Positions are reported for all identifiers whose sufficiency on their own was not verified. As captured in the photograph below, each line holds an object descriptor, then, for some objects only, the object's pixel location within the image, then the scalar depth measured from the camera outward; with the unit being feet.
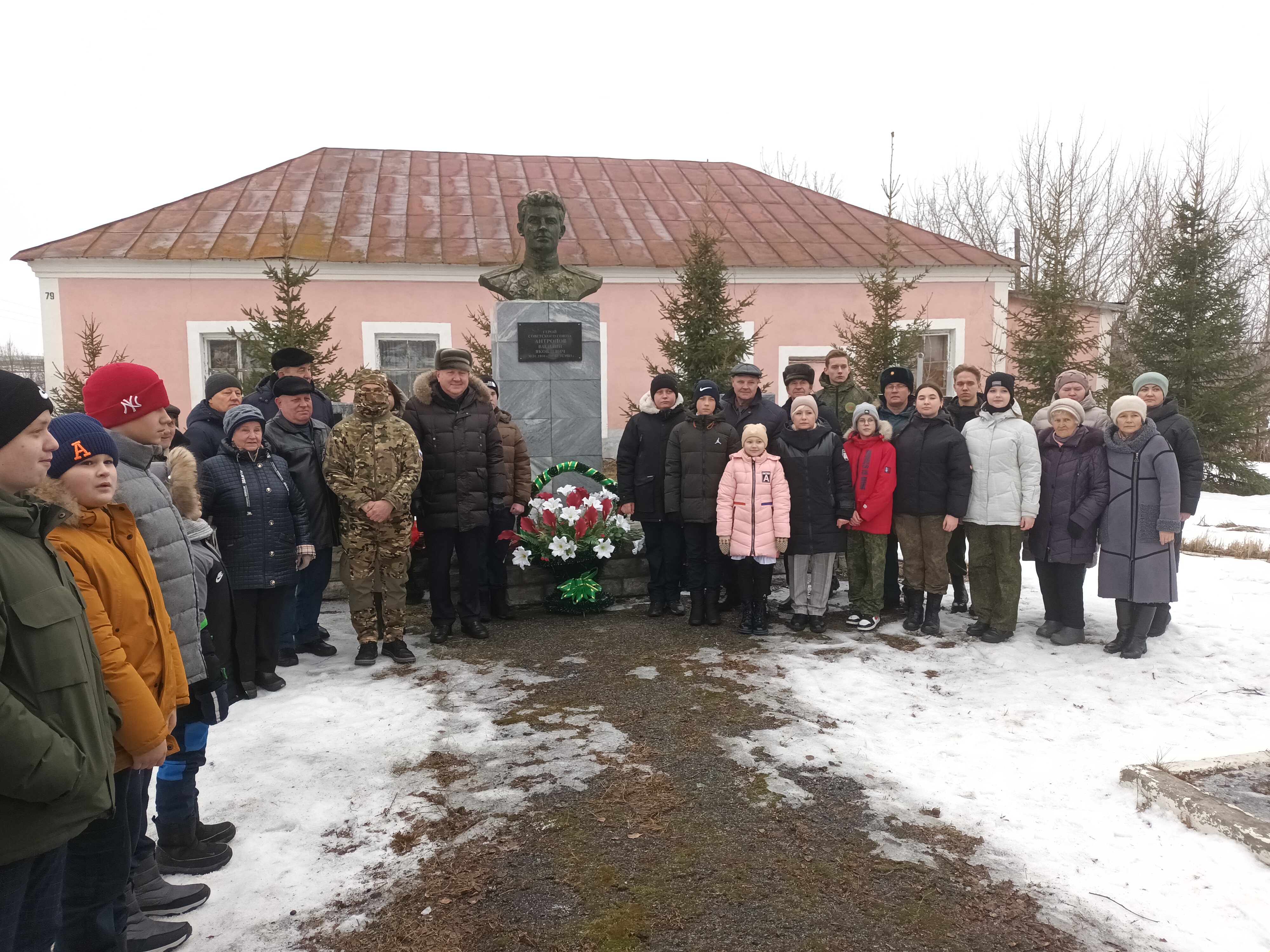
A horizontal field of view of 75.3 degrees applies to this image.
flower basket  20.25
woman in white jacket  17.99
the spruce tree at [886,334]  33.68
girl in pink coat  18.56
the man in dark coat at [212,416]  16.28
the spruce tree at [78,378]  32.78
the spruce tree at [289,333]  29.84
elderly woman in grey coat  16.74
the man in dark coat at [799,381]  21.02
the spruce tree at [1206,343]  42.50
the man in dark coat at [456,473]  17.88
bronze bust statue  24.07
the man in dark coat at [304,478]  16.97
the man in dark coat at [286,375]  18.25
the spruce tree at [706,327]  31.76
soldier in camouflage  16.35
